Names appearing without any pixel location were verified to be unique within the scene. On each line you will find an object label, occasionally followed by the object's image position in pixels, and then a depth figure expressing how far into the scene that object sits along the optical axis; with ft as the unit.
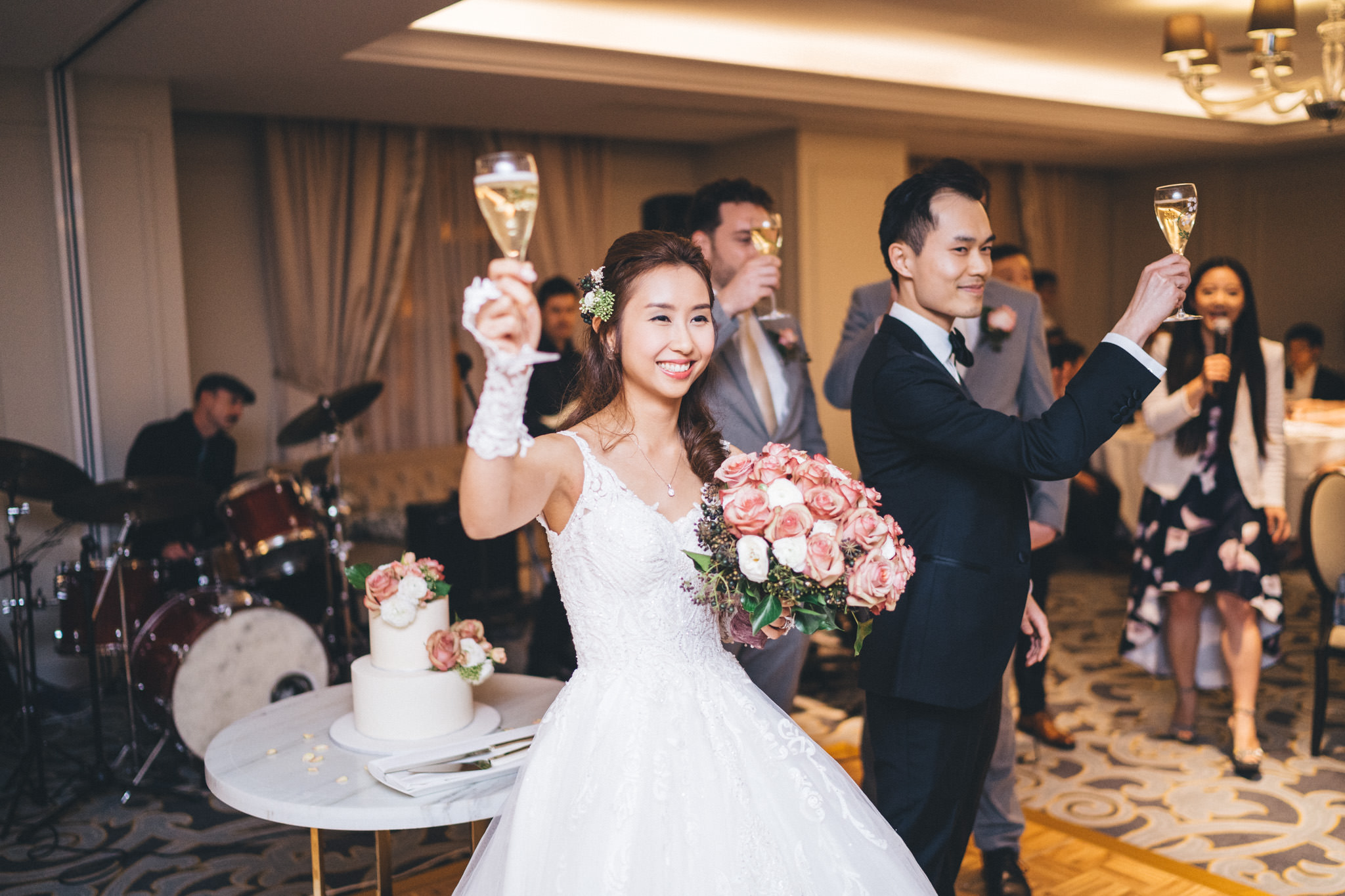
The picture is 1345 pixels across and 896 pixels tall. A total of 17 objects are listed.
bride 5.40
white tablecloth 19.15
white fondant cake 7.73
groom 7.13
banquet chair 13.41
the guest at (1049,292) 24.12
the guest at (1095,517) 23.63
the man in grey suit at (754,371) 10.09
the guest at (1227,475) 13.12
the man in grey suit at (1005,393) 9.92
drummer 16.97
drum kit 13.38
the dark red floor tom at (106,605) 14.19
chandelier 14.53
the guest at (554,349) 12.66
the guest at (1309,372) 25.04
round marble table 6.58
